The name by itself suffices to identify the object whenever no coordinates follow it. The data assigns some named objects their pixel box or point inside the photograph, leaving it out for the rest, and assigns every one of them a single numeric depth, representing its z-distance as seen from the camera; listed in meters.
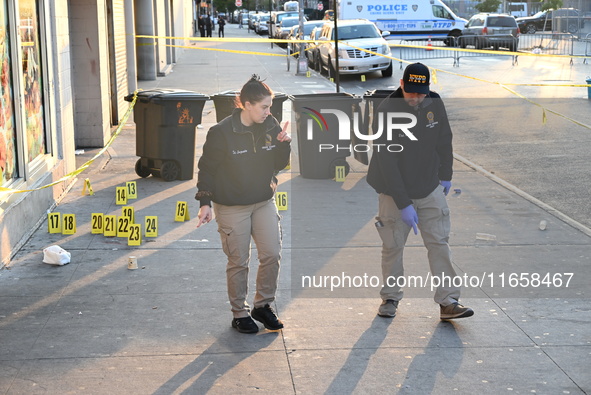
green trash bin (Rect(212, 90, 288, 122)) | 12.21
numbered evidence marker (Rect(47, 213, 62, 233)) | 8.95
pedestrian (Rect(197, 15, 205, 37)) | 59.69
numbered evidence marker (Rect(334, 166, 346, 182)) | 11.91
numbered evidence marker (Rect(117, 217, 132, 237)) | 8.79
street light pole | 14.65
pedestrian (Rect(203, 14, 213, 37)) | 58.65
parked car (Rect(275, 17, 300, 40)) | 49.56
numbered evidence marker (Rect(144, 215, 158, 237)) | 8.88
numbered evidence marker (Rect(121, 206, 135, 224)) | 9.02
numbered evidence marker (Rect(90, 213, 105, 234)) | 8.99
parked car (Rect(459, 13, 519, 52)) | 40.28
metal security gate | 16.88
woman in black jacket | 6.08
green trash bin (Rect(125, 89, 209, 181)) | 11.73
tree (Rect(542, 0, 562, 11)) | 57.73
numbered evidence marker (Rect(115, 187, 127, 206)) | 10.39
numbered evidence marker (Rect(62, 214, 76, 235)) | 8.94
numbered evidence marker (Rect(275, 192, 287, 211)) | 10.12
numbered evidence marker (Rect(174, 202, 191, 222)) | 9.56
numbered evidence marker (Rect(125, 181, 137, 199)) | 10.72
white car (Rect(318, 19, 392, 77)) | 27.20
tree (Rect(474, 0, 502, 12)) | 66.06
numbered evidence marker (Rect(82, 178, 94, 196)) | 10.86
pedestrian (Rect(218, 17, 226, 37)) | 58.44
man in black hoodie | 6.32
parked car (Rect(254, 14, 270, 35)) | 70.50
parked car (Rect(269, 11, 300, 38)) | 55.47
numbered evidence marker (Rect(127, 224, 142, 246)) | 8.55
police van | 43.97
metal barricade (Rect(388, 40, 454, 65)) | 36.28
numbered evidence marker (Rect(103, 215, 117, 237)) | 8.84
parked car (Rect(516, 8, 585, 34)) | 45.12
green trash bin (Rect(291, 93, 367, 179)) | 11.97
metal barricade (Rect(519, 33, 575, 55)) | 39.81
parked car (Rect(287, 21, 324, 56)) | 37.17
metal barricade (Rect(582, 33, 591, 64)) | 32.53
